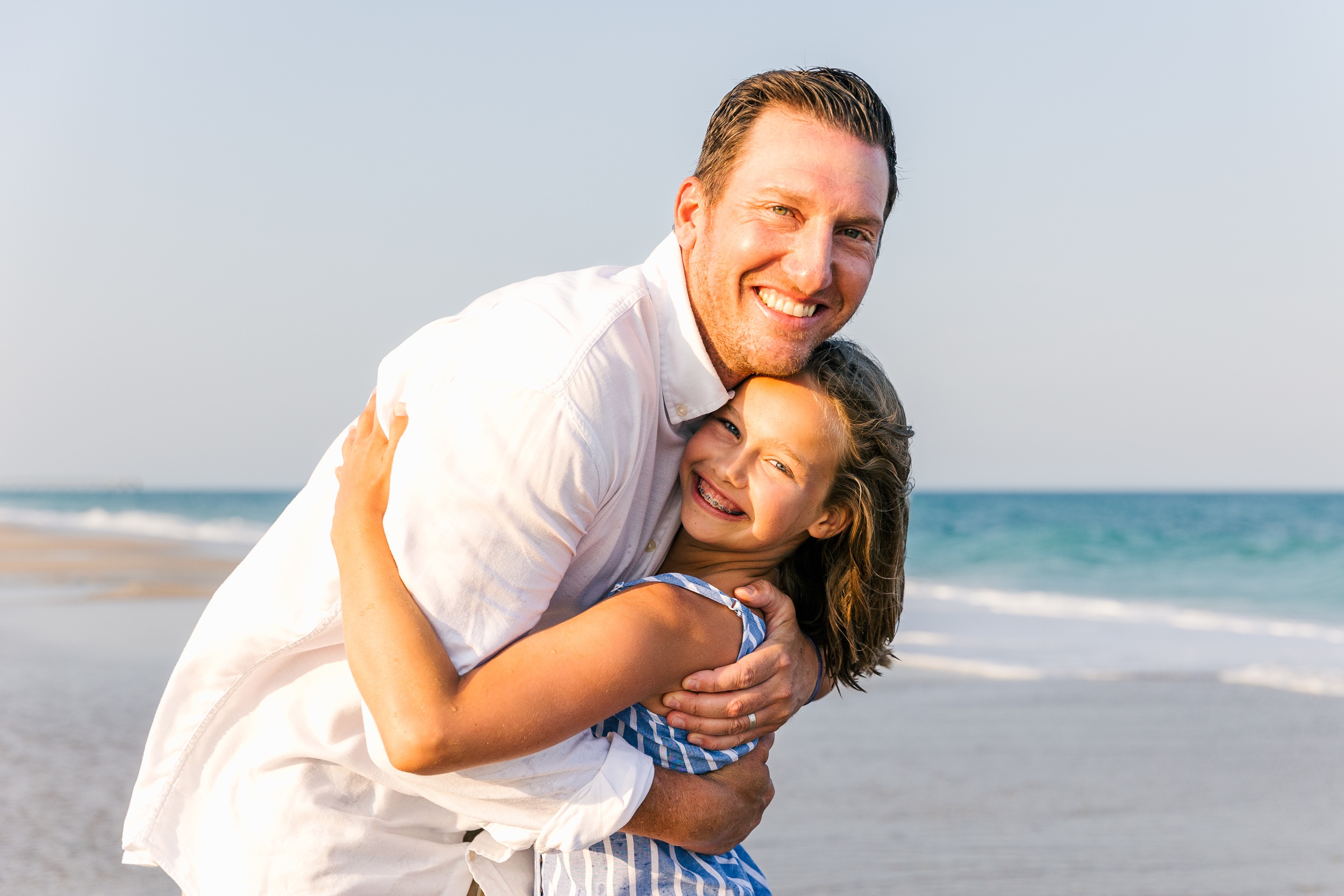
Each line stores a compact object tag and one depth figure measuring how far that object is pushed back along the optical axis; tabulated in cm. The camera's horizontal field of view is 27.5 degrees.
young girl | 183
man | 183
